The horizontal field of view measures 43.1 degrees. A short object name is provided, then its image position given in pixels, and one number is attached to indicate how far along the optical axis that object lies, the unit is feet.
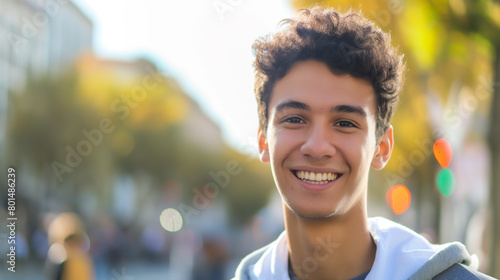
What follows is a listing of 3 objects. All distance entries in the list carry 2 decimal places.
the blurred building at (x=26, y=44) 95.45
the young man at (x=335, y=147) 8.03
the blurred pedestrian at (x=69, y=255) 24.76
